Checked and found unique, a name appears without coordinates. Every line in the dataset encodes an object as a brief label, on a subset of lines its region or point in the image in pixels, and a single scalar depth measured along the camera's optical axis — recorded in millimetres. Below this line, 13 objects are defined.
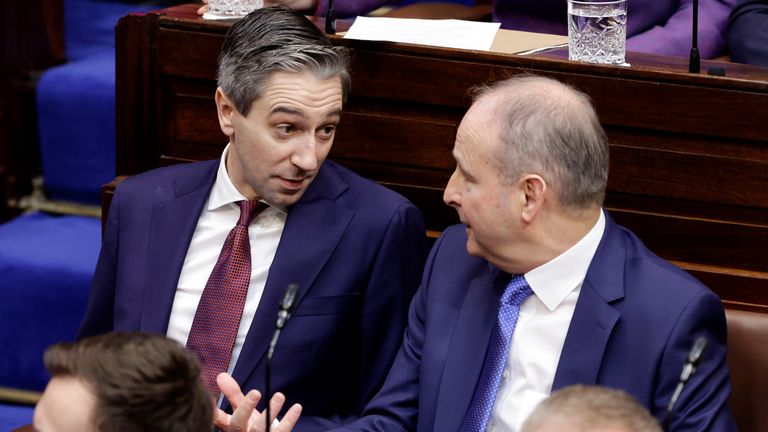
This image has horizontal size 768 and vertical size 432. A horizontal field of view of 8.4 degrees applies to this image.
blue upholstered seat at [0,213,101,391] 8217
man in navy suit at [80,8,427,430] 7467
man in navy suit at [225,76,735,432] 7234
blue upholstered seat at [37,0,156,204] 8459
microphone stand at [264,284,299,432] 7055
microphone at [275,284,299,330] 7054
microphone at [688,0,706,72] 7498
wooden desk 7507
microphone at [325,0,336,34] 7641
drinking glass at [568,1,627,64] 7522
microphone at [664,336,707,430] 6996
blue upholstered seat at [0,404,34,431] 8059
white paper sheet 7616
